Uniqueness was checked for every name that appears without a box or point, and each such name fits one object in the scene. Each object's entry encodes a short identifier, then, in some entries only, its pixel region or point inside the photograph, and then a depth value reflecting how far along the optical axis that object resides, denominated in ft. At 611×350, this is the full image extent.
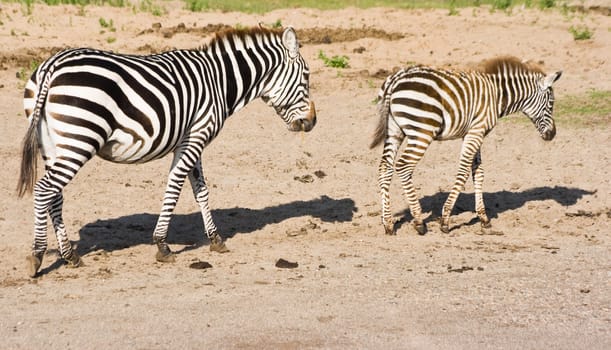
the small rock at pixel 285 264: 53.83
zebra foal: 61.87
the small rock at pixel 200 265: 53.72
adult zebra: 49.19
